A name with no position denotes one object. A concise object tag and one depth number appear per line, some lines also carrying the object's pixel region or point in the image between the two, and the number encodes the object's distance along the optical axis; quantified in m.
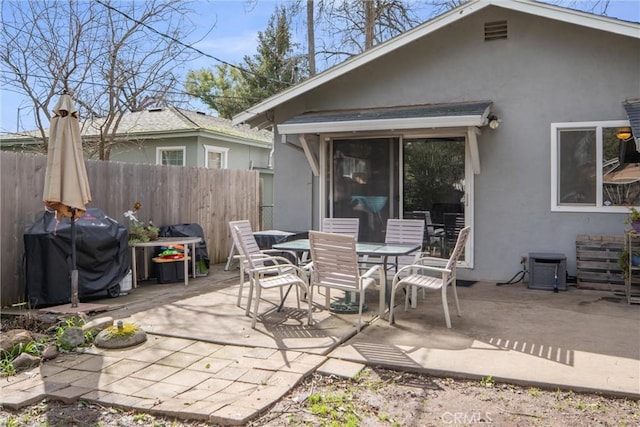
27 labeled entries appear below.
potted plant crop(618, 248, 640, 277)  5.71
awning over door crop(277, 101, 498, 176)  6.45
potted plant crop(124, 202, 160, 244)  6.95
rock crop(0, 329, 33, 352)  3.85
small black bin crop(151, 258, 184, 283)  7.12
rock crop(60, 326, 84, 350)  4.05
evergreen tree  18.45
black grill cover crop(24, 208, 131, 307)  5.39
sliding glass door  7.61
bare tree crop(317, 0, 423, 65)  13.62
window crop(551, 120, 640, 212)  6.50
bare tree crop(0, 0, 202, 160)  9.25
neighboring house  12.45
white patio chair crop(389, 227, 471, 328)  4.61
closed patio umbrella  4.96
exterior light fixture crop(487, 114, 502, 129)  6.92
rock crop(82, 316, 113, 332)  4.32
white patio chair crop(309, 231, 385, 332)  4.47
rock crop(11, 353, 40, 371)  3.64
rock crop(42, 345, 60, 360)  3.83
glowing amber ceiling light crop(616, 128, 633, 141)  6.39
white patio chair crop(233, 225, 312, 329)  4.71
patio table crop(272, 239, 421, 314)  4.96
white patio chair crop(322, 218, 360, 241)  6.66
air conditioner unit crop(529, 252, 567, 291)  6.44
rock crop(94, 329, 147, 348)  4.07
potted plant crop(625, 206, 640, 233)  5.62
